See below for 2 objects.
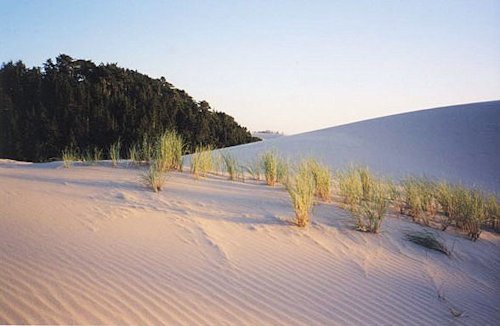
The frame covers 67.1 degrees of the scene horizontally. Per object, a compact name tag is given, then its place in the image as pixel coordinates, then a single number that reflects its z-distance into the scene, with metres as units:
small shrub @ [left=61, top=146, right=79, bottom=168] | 7.70
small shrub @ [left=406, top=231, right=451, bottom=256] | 4.61
